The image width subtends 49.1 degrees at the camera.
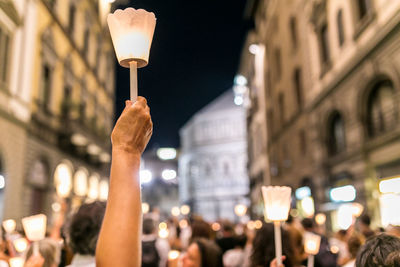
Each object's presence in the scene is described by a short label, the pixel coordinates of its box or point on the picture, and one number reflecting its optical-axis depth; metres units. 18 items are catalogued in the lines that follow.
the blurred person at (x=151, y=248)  6.65
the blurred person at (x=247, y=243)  7.06
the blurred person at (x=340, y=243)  7.27
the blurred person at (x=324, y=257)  5.92
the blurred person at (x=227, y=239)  8.00
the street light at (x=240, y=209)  16.19
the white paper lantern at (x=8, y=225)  4.59
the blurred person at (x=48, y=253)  3.80
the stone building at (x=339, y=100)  12.64
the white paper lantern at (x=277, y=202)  2.84
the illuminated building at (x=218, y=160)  71.62
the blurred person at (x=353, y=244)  4.97
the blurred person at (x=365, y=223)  6.10
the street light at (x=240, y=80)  50.82
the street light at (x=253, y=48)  38.77
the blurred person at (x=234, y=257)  7.22
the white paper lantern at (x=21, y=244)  4.43
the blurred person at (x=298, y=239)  5.66
